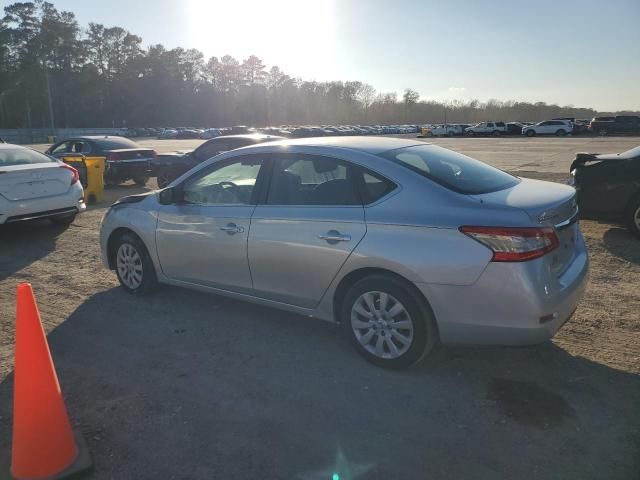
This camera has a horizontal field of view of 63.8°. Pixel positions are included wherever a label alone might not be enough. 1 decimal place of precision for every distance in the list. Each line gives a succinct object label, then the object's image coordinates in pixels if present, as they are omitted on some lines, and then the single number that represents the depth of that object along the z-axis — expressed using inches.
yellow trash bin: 480.7
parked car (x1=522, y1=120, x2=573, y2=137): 1998.0
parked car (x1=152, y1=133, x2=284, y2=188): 464.1
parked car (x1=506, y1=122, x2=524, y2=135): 2207.2
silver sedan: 128.8
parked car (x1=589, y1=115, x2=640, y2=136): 1824.6
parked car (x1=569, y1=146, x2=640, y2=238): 290.8
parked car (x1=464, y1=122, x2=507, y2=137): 2207.2
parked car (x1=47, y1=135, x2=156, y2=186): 571.5
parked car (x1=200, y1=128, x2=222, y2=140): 2586.6
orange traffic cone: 102.7
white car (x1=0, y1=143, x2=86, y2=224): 300.7
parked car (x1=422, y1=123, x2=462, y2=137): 2348.4
